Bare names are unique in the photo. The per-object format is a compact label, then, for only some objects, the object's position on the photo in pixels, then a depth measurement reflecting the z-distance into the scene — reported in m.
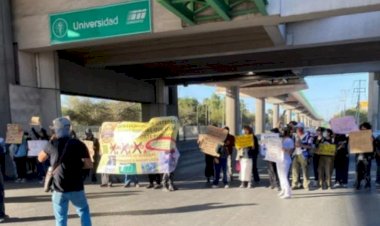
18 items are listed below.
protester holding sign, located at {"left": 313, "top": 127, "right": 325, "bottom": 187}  9.96
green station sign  12.02
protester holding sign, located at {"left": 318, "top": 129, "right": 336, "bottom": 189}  9.77
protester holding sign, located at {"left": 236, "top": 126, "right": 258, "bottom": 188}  10.22
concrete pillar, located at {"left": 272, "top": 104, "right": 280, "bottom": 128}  72.59
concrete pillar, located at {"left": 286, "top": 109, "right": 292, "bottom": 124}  99.53
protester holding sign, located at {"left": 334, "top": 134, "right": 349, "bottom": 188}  10.07
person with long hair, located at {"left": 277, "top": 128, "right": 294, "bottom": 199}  8.73
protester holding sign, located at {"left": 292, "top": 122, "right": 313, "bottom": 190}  9.66
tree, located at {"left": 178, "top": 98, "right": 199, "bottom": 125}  81.88
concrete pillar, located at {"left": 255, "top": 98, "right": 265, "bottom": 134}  55.78
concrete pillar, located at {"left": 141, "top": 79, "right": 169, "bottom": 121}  28.55
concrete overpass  11.05
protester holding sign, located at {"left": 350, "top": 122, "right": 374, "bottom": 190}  9.58
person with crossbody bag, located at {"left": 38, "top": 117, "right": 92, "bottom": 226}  4.93
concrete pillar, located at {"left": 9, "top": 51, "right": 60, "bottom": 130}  14.15
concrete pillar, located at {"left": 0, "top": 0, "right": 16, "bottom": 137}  13.81
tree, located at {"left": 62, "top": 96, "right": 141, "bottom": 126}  52.97
